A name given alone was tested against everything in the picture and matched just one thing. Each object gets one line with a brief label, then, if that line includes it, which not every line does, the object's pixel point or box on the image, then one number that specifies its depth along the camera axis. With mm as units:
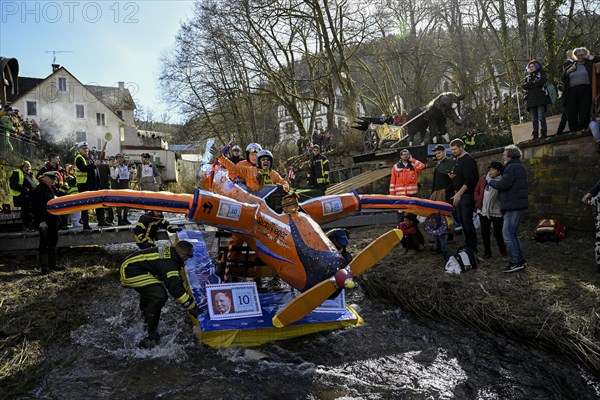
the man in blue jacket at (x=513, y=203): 6383
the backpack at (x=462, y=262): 6844
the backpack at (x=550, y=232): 7621
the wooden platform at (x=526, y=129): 9430
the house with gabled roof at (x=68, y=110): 40031
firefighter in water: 5156
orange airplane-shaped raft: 5012
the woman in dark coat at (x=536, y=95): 9070
